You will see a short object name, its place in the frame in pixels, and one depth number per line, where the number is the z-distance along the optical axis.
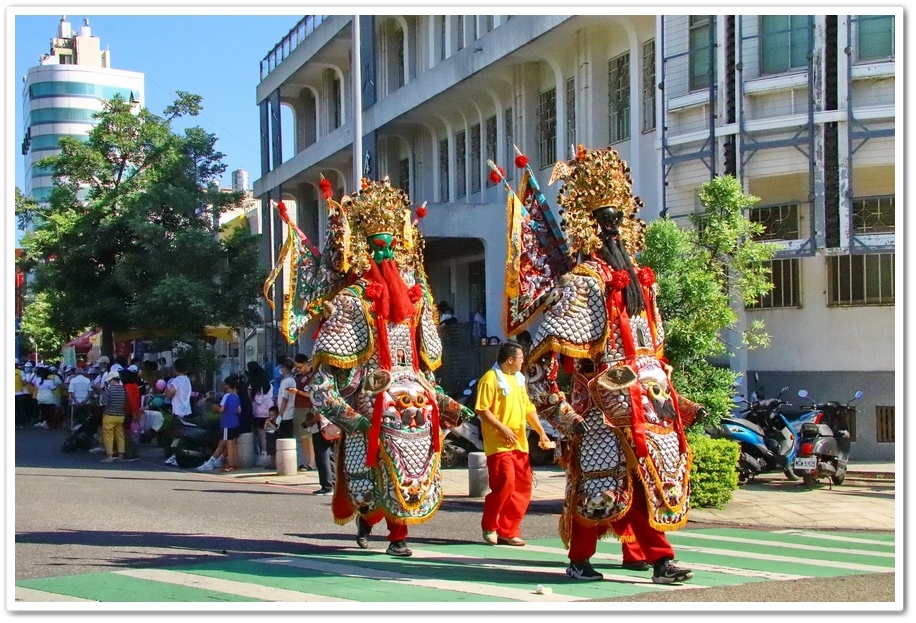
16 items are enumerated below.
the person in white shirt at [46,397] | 28.59
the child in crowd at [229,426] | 17.34
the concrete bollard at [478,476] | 13.14
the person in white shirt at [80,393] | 23.61
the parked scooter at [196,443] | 18.22
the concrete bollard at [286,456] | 16.30
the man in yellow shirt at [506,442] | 9.60
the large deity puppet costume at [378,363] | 8.40
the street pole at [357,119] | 16.09
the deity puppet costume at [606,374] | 7.26
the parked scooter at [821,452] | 13.25
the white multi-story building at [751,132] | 15.66
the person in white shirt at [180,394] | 19.69
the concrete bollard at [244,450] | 17.70
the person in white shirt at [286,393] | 16.58
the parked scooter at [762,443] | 13.34
